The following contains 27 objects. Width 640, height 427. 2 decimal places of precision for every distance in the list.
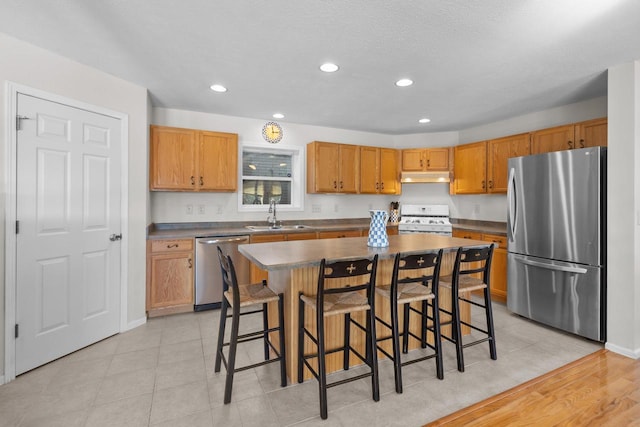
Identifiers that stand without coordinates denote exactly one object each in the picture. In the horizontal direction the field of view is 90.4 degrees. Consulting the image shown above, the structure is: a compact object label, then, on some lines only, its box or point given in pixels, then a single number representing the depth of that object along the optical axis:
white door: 2.41
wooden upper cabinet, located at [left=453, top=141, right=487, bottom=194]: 4.65
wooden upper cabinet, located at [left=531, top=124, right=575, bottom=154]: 3.65
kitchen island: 2.12
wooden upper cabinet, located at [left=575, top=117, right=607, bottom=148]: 3.37
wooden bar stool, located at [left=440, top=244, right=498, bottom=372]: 2.38
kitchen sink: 4.25
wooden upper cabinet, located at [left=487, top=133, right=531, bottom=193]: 4.13
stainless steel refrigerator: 2.85
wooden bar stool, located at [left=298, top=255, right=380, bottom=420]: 1.89
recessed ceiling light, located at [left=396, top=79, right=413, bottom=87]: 3.14
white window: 4.70
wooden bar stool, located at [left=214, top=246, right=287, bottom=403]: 2.01
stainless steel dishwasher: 3.69
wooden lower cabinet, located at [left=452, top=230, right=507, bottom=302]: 3.96
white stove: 4.87
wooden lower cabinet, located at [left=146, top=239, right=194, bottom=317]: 3.48
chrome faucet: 4.69
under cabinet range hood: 5.17
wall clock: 4.70
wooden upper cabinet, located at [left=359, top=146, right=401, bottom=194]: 5.12
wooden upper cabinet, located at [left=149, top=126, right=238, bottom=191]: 3.81
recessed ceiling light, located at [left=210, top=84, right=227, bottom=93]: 3.35
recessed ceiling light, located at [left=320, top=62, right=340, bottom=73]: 2.79
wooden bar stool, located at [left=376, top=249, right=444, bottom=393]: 2.12
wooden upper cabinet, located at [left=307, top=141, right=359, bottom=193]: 4.78
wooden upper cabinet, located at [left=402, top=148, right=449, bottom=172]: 5.17
